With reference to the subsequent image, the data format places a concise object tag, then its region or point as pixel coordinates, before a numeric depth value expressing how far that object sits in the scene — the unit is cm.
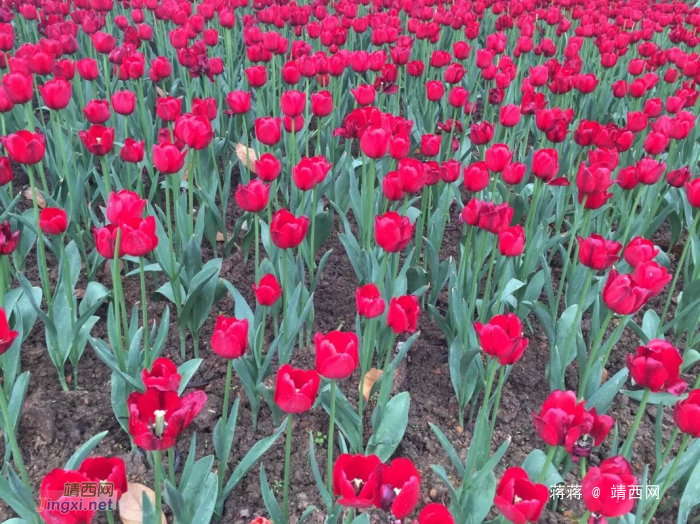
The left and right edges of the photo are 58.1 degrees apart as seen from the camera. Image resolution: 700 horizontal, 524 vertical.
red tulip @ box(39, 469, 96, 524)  110
